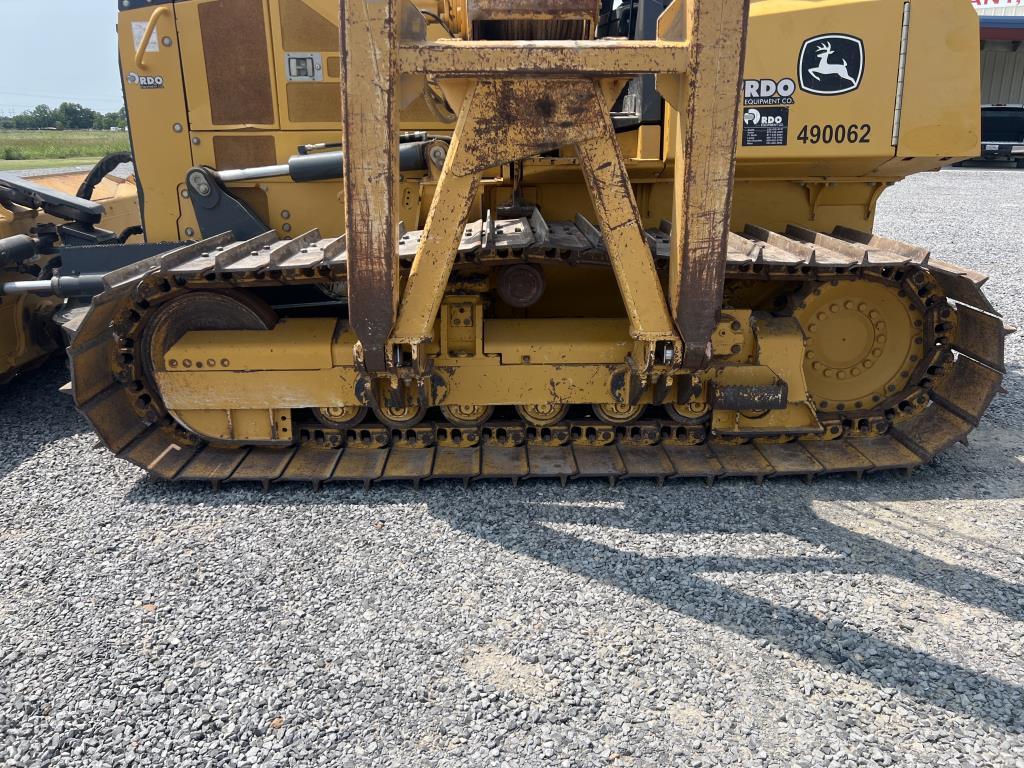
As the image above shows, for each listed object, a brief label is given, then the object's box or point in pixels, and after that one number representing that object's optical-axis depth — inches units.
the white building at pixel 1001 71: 1057.5
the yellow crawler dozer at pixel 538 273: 134.3
